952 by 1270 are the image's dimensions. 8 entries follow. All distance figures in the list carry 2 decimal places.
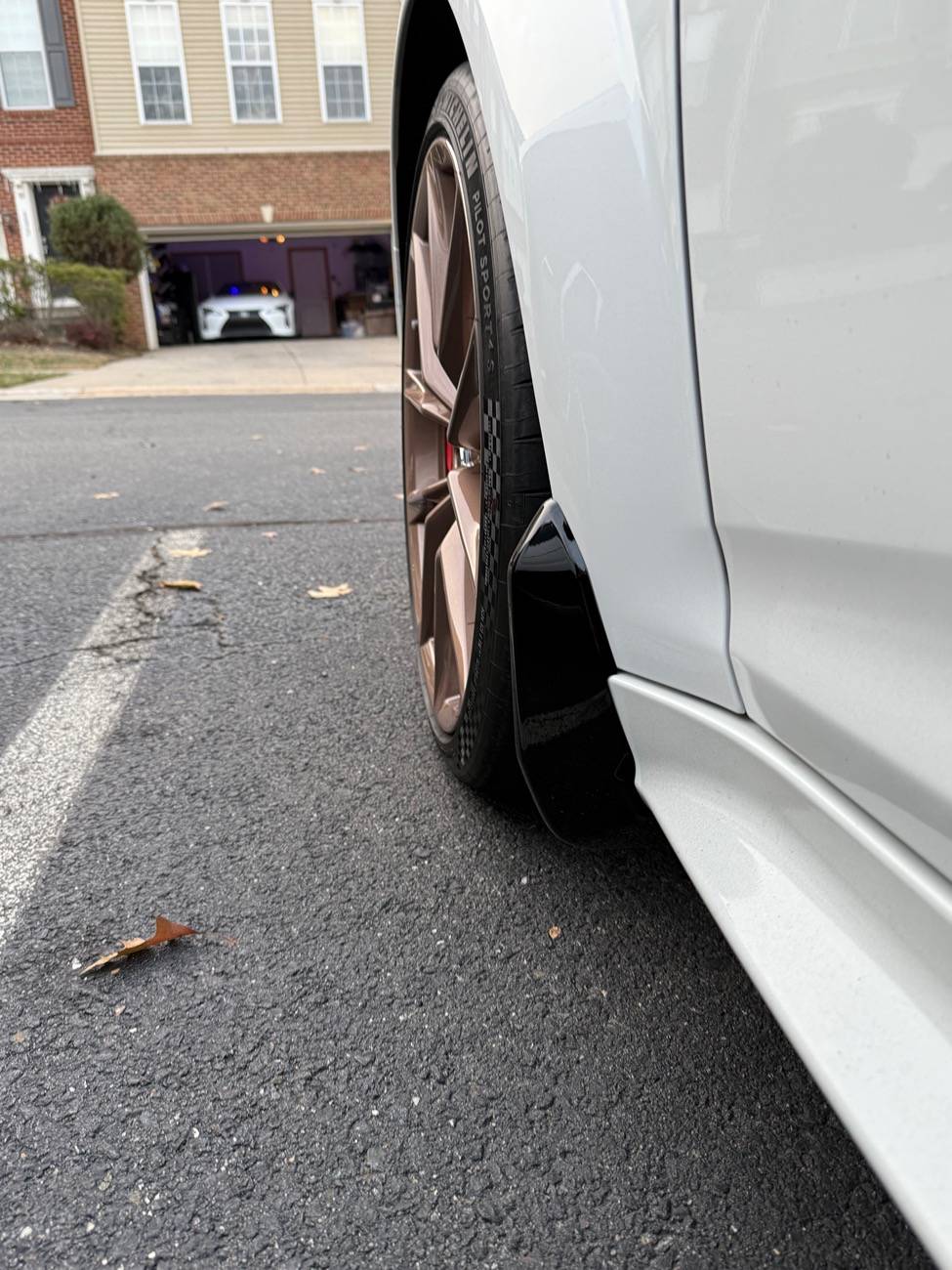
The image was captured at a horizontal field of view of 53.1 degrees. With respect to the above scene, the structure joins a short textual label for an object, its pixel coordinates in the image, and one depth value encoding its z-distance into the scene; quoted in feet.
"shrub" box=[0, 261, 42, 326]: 42.19
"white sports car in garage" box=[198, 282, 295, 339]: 59.41
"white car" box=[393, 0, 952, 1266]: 2.05
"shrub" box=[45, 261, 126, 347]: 43.39
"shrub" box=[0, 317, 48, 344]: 44.16
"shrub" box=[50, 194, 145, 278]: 46.50
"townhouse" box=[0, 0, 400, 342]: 53.06
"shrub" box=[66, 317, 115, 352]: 45.44
